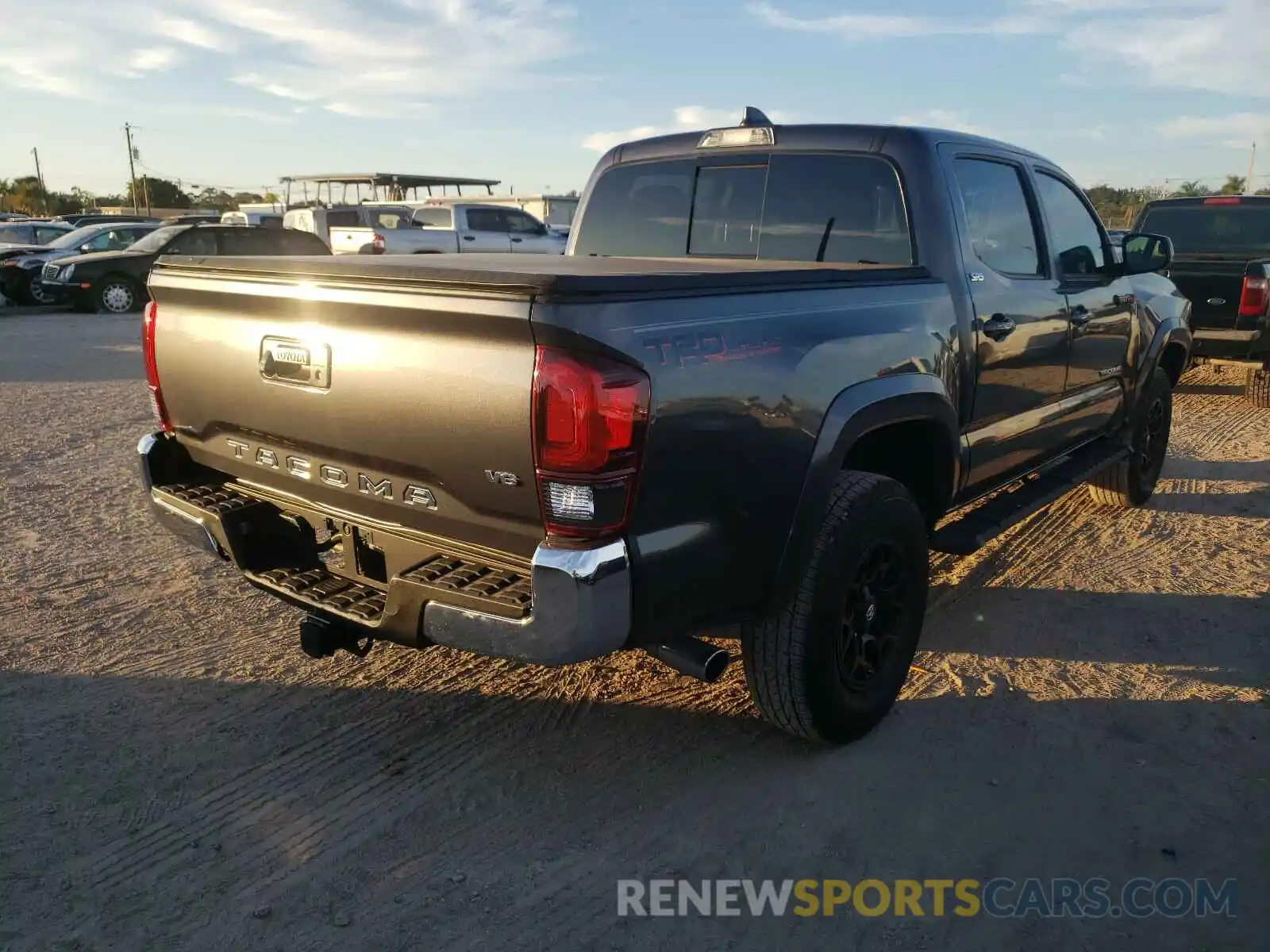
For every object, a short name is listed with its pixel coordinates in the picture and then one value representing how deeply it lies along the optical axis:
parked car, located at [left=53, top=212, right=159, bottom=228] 29.53
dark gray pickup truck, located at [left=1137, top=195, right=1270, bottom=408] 8.93
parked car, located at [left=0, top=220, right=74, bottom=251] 22.88
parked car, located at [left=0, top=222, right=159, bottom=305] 17.66
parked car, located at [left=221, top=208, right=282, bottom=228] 27.66
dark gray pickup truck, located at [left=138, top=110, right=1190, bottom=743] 2.33
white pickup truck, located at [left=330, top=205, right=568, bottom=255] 18.88
